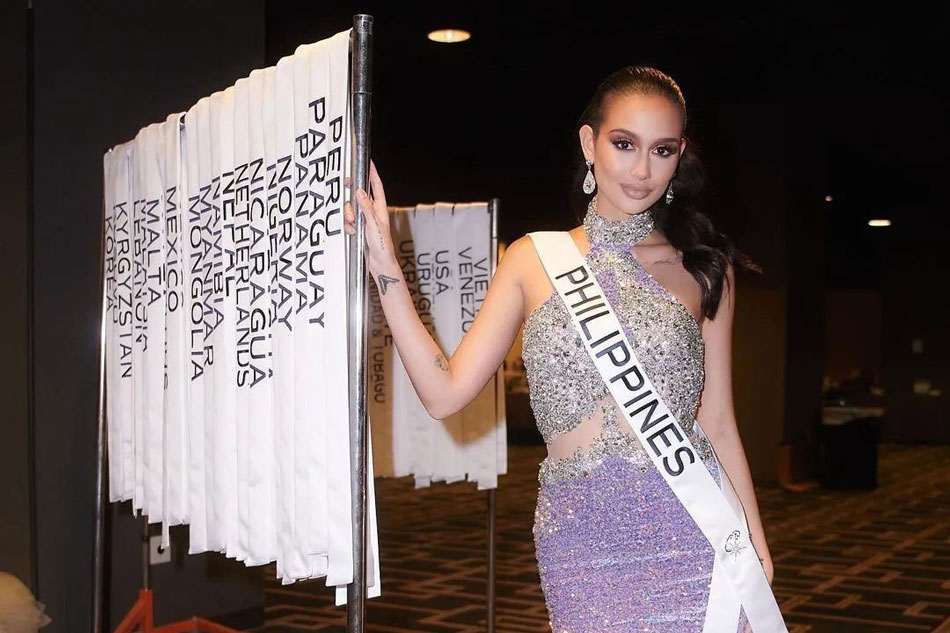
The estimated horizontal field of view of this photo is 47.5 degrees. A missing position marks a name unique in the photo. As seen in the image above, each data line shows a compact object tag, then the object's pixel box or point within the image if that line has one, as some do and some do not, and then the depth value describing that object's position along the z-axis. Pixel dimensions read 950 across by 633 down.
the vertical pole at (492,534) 3.90
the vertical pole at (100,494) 3.15
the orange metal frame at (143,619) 3.63
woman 1.84
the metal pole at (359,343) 1.79
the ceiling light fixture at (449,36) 6.43
